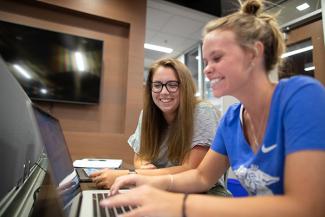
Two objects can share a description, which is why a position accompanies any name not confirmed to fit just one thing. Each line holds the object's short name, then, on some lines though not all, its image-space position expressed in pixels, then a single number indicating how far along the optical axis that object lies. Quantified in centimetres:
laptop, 53
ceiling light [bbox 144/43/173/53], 451
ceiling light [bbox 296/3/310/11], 297
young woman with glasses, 110
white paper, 131
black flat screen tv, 250
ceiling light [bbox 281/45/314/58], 292
